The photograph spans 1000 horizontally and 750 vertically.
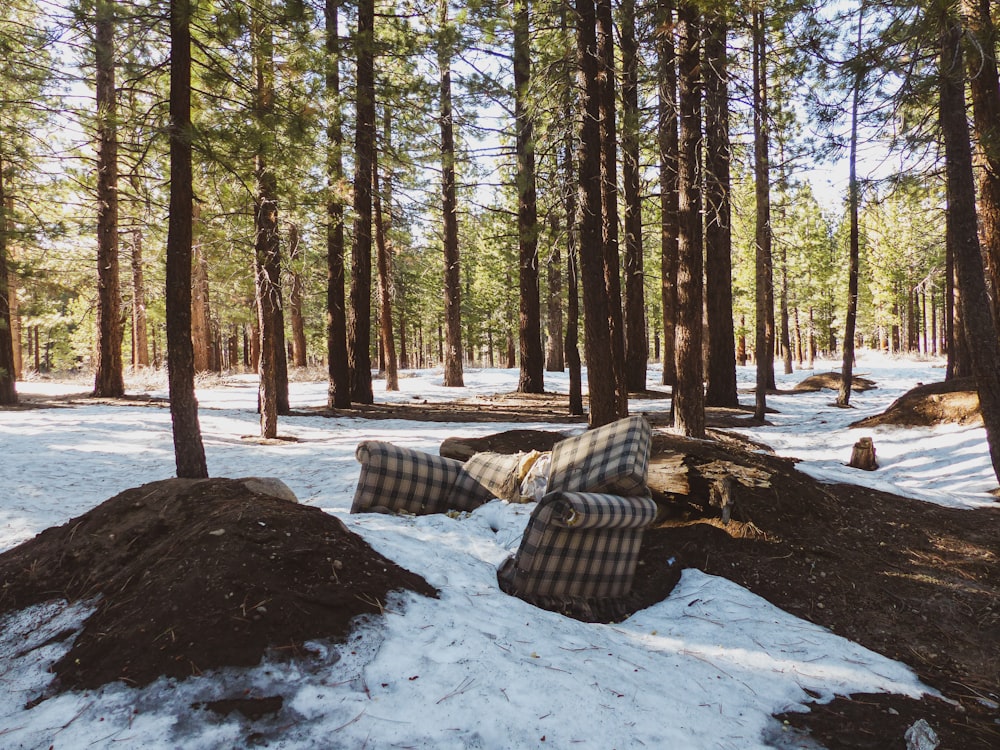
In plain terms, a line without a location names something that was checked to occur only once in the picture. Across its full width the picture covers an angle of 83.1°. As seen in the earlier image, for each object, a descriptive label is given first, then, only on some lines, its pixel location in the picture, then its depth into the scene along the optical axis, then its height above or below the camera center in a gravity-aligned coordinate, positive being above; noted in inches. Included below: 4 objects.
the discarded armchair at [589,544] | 146.1 -49.8
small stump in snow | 328.8 -59.6
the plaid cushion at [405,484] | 203.6 -44.4
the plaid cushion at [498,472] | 217.5 -43.9
